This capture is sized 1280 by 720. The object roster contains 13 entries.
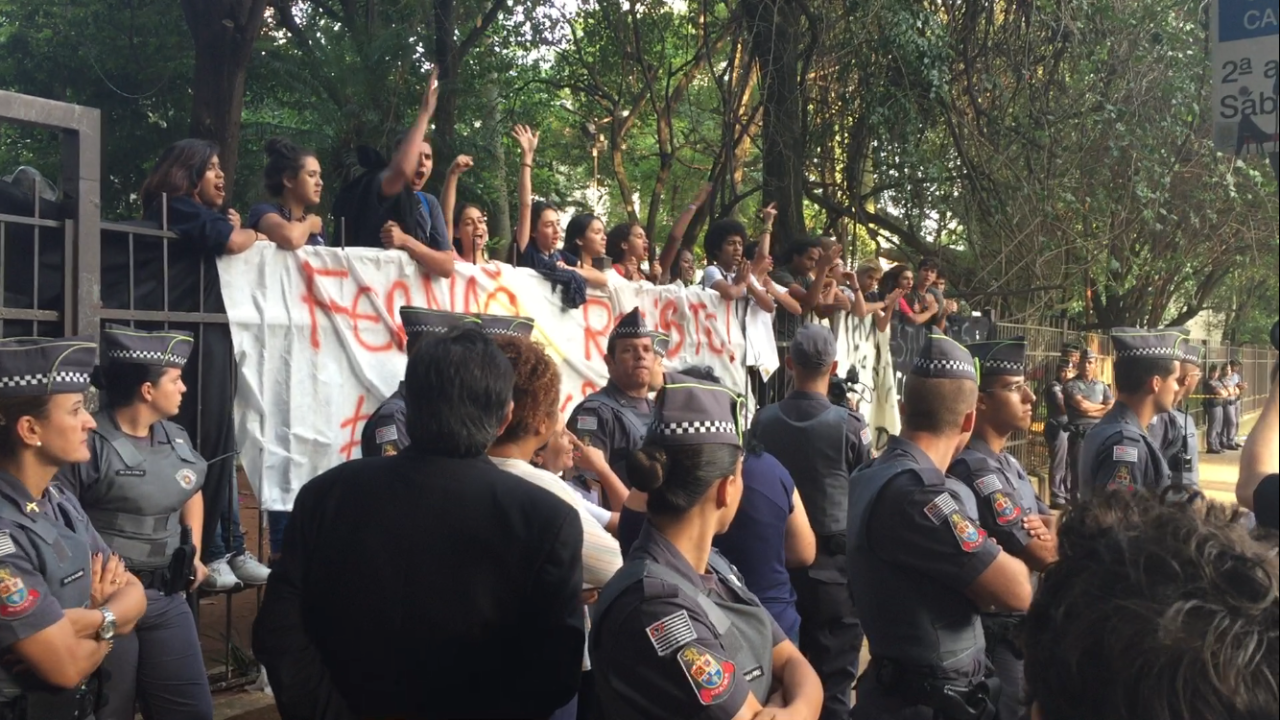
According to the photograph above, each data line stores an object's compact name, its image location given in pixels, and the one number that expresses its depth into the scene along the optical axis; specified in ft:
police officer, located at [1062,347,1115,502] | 36.32
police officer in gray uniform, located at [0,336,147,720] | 10.25
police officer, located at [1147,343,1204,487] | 19.04
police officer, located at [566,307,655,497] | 16.37
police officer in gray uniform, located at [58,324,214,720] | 13.32
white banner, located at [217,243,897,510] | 17.26
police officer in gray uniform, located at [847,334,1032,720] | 10.96
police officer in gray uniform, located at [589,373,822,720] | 8.39
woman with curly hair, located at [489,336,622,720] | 10.70
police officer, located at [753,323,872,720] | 17.92
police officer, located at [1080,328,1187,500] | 16.87
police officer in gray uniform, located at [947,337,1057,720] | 12.61
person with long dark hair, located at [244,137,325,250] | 18.48
